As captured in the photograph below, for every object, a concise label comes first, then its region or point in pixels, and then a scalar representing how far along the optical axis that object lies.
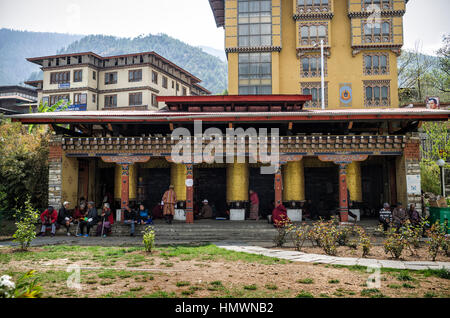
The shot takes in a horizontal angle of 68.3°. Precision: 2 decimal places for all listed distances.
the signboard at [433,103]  25.30
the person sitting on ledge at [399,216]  14.24
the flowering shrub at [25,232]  11.02
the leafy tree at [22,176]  18.12
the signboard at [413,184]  15.93
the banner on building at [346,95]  26.45
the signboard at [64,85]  47.06
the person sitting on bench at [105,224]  15.08
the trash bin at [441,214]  14.65
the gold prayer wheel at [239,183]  18.61
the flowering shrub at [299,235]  11.64
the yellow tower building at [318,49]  26.42
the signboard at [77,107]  45.97
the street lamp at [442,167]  15.79
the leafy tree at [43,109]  24.28
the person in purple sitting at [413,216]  14.35
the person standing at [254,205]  17.73
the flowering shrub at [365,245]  10.39
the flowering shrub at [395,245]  10.11
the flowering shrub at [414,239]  10.81
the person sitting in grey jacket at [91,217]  14.96
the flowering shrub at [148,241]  10.84
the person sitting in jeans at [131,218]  15.09
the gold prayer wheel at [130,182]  18.70
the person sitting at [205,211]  18.38
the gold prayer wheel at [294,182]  18.77
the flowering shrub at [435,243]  9.95
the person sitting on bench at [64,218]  15.20
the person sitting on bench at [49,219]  15.08
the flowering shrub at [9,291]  4.18
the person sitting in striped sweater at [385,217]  14.68
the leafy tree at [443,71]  32.39
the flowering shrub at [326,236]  10.80
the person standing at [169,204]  16.16
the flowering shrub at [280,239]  12.52
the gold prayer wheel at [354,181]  18.69
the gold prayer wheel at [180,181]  18.40
